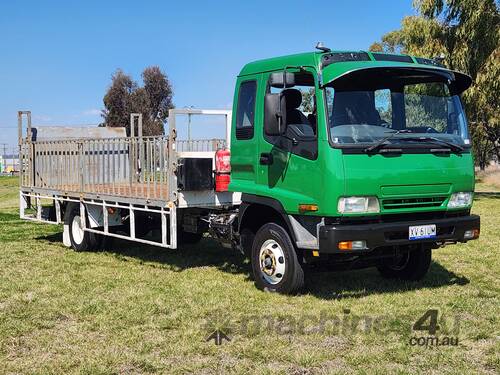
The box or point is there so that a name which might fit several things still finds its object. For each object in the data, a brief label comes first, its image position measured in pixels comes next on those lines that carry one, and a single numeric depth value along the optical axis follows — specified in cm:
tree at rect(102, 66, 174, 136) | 4297
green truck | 611
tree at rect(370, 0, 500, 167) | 2011
